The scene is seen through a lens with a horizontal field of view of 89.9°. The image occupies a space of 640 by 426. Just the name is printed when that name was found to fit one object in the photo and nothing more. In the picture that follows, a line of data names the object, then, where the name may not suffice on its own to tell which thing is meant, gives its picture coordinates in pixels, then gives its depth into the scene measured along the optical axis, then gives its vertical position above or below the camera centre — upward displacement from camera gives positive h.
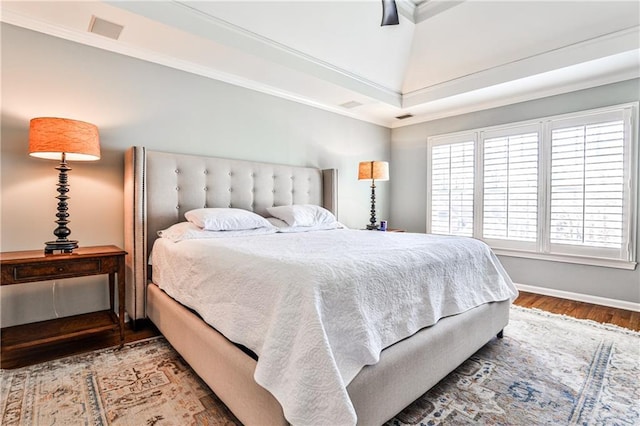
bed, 1.18 -0.63
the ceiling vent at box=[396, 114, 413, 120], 4.71 +1.38
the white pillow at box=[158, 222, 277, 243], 2.40 -0.20
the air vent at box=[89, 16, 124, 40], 2.34 +1.35
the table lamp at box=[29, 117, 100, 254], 2.09 +0.40
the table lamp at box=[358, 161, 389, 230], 4.25 +0.50
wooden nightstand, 1.92 -0.45
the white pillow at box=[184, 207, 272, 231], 2.57 -0.10
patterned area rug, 1.54 -1.00
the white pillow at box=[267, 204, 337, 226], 3.20 -0.07
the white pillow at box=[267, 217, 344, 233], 3.08 -0.19
